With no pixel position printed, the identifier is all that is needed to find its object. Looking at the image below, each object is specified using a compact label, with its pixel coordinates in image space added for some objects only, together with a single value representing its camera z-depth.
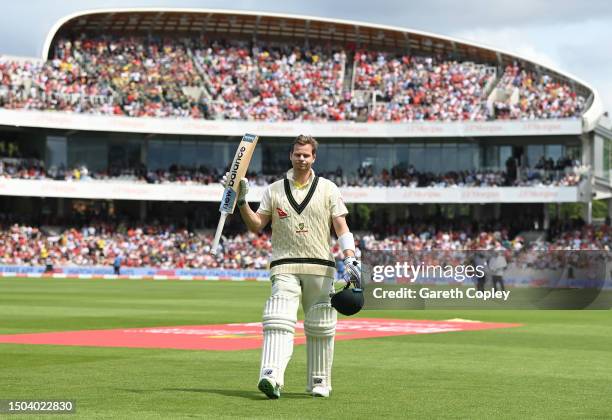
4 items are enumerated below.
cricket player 10.06
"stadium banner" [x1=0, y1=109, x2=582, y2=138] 63.97
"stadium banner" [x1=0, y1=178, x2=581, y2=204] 64.25
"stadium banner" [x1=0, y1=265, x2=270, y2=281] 56.88
